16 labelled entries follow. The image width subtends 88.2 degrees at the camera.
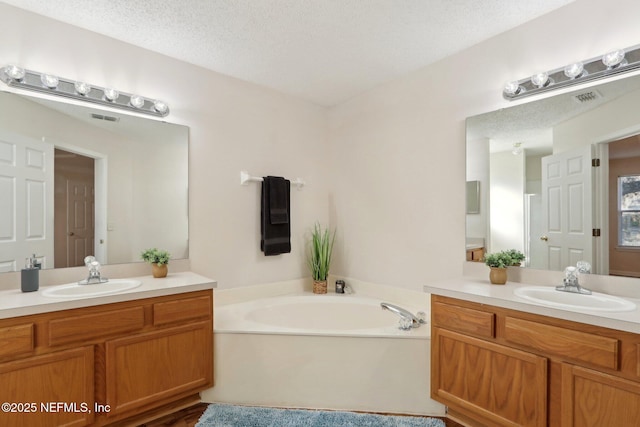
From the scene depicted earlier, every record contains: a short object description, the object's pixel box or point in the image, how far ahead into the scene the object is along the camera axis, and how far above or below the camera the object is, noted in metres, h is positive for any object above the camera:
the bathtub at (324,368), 2.09 -0.99
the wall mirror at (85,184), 1.95 +0.22
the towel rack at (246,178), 2.90 +0.34
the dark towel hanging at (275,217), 2.97 +0.00
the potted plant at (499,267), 2.07 -0.31
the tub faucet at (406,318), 2.23 -0.69
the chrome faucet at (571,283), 1.79 -0.36
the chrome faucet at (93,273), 2.05 -0.35
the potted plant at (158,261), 2.29 -0.31
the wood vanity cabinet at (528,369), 1.34 -0.72
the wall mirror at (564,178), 1.78 +0.24
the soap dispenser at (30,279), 1.83 -0.35
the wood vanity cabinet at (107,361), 1.56 -0.78
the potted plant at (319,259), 3.19 -0.42
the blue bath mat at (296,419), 1.97 -1.24
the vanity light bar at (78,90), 1.91 +0.81
